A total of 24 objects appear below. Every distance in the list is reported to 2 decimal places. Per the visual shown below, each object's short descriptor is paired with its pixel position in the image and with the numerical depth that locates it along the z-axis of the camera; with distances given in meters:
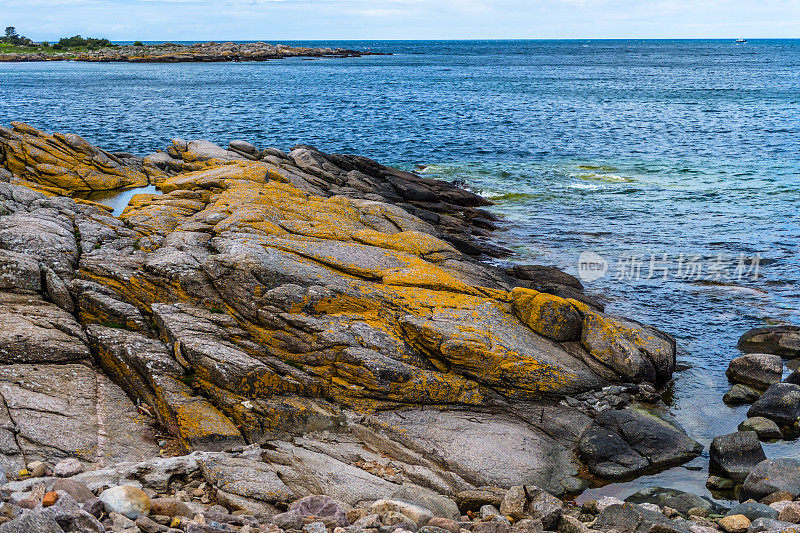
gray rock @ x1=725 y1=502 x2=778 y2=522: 9.83
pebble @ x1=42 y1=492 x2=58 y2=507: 7.44
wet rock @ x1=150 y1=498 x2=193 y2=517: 8.05
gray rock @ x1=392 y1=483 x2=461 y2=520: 9.75
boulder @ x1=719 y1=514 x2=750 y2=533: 9.41
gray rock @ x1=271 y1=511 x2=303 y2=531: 8.13
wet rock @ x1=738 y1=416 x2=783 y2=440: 13.27
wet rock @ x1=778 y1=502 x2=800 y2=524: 9.59
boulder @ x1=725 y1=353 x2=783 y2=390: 15.46
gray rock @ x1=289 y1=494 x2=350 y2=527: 8.47
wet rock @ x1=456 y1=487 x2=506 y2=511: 10.42
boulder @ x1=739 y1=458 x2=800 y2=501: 10.77
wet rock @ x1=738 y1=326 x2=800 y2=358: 16.83
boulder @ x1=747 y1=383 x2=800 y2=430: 13.57
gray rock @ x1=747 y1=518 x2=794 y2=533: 9.08
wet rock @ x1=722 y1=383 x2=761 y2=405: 14.86
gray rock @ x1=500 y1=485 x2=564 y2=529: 9.66
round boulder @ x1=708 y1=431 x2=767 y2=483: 11.84
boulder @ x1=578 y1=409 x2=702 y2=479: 12.11
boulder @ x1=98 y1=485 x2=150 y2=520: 7.71
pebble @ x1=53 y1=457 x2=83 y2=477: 9.27
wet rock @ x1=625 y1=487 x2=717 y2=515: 10.70
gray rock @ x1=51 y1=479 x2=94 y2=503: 7.89
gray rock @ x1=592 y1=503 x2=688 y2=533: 9.22
